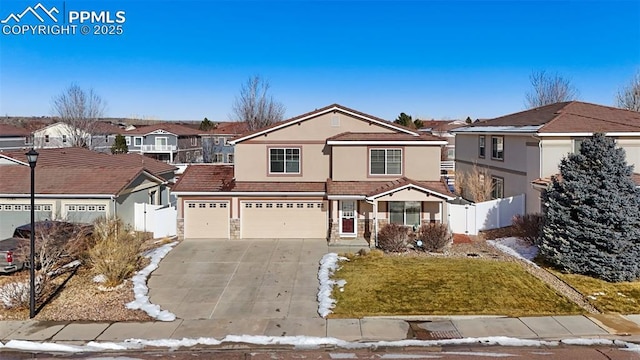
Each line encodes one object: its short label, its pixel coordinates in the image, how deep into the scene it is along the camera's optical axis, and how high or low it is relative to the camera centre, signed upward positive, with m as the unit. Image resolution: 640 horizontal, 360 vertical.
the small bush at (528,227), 20.48 -2.26
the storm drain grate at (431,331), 12.02 -3.86
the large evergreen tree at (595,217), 16.61 -1.51
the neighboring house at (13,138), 58.50 +4.33
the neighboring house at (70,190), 23.28 -0.76
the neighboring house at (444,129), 56.90 +6.49
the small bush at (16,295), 13.95 -3.36
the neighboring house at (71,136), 54.59 +4.44
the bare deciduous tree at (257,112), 52.72 +6.43
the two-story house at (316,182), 22.38 -0.38
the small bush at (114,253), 15.71 -2.53
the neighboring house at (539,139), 23.30 +1.63
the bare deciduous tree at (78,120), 53.59 +5.79
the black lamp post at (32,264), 13.41 -2.38
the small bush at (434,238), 19.89 -2.59
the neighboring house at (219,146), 61.44 +3.41
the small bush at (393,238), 20.05 -2.61
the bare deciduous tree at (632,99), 45.09 +6.60
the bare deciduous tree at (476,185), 27.34 -0.69
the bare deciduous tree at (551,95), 49.94 +7.63
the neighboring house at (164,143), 60.59 +3.83
